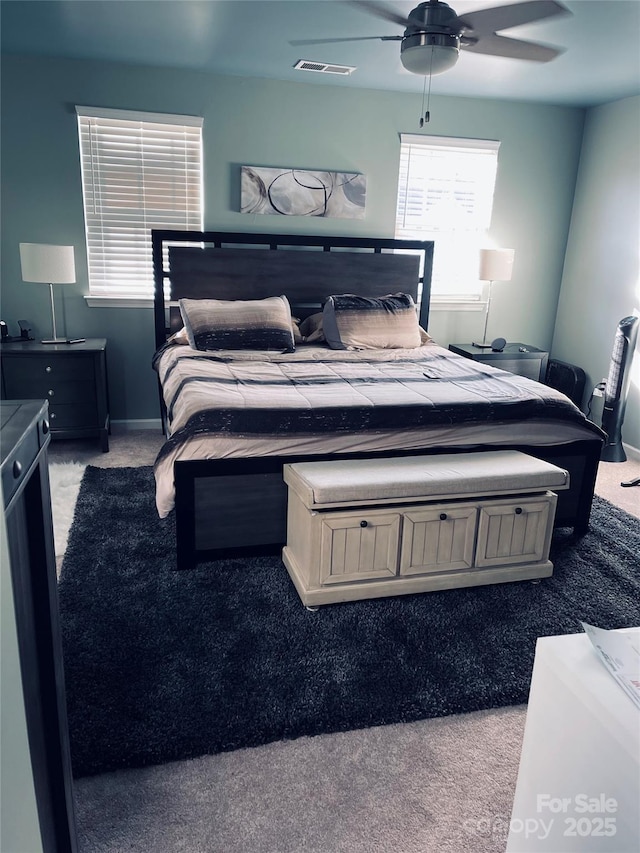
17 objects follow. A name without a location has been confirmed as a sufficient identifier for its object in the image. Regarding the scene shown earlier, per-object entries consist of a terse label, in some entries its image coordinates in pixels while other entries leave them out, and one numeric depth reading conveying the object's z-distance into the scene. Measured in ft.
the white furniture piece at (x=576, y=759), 3.20
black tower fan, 13.60
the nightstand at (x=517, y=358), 14.99
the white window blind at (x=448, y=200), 15.34
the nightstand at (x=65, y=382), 12.68
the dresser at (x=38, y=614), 3.10
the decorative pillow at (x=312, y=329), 13.90
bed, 8.51
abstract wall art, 14.35
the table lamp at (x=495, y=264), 15.10
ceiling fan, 8.36
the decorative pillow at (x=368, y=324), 13.41
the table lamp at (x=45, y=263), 12.49
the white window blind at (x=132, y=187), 13.57
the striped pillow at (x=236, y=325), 12.66
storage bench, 7.79
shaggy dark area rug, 5.99
